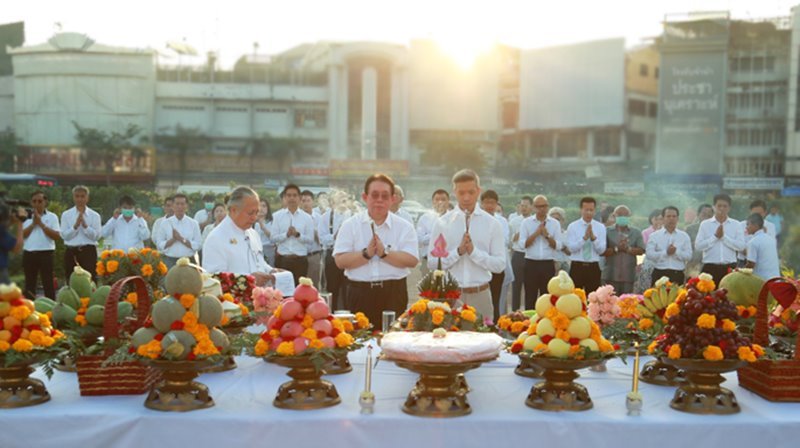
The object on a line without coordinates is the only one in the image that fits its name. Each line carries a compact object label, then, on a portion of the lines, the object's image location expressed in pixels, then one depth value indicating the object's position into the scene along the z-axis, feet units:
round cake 9.45
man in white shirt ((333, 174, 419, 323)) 16.87
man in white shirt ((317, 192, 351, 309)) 33.30
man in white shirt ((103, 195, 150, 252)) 36.42
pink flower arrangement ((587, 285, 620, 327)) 12.71
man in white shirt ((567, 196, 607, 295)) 30.85
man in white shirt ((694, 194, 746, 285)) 30.19
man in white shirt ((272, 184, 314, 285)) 34.42
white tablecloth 9.39
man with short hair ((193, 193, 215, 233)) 40.45
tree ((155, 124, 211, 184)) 187.11
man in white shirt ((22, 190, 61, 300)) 32.94
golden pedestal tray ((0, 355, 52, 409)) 9.69
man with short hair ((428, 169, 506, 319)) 17.65
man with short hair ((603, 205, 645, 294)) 31.48
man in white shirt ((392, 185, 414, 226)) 28.39
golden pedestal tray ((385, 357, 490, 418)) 9.48
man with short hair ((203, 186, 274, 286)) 16.01
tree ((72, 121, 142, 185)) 179.93
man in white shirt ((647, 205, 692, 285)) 30.19
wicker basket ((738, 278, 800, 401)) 10.29
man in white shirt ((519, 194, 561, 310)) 31.19
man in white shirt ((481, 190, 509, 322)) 27.76
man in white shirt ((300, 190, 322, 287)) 35.28
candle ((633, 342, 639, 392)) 9.80
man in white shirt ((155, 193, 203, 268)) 34.71
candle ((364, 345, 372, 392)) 9.75
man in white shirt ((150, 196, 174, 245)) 35.19
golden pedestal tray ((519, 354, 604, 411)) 9.77
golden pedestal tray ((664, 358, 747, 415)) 9.80
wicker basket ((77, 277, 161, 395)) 10.06
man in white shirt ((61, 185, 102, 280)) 34.88
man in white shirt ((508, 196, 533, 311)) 33.53
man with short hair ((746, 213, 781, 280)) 28.50
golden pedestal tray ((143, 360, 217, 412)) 9.66
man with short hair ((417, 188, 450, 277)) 31.81
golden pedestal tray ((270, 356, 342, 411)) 9.78
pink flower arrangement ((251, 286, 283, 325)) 13.85
